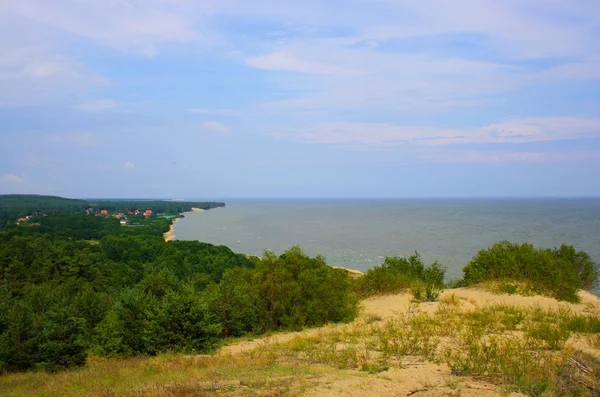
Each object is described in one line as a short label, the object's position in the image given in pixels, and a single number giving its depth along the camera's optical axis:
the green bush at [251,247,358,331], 14.45
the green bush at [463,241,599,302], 17.25
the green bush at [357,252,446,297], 18.59
